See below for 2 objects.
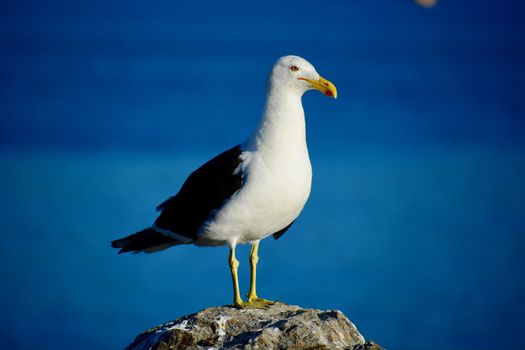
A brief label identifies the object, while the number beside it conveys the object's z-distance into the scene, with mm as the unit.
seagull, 12930
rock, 10992
